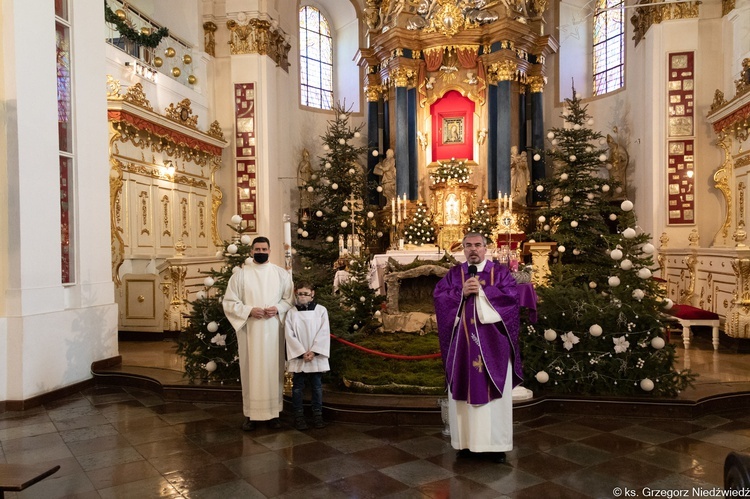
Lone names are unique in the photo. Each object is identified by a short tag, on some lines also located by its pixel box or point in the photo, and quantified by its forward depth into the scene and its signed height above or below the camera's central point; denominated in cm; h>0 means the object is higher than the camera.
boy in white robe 540 -107
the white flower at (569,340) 599 -112
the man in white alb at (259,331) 545 -91
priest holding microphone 447 -93
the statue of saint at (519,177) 1560 +157
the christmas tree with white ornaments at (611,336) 590 -108
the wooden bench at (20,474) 274 -118
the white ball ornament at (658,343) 573 -111
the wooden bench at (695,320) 833 -128
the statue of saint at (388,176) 1647 +173
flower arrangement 1526 +165
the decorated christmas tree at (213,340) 678 -122
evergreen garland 1080 +410
